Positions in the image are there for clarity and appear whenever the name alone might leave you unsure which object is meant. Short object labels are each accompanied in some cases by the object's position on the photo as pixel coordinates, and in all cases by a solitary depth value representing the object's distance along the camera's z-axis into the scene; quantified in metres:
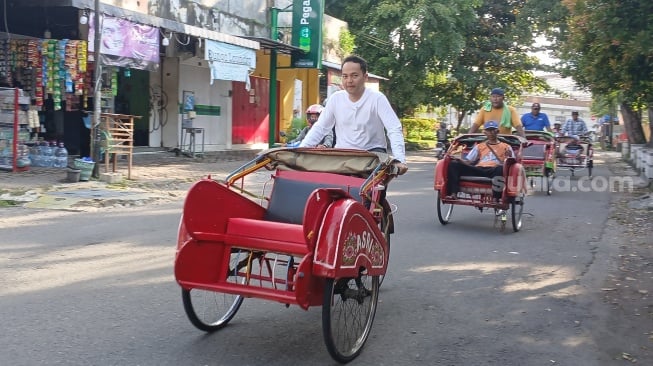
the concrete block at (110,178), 12.64
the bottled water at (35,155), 14.05
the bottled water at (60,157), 14.16
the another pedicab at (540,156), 13.38
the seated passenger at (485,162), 9.34
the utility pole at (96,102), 12.46
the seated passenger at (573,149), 17.47
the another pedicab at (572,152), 17.45
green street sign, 21.11
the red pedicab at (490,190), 9.04
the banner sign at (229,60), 16.53
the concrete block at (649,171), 15.43
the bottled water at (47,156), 14.08
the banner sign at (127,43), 13.23
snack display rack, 12.66
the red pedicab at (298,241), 3.89
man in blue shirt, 14.80
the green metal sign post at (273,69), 20.66
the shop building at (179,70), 14.37
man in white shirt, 5.28
